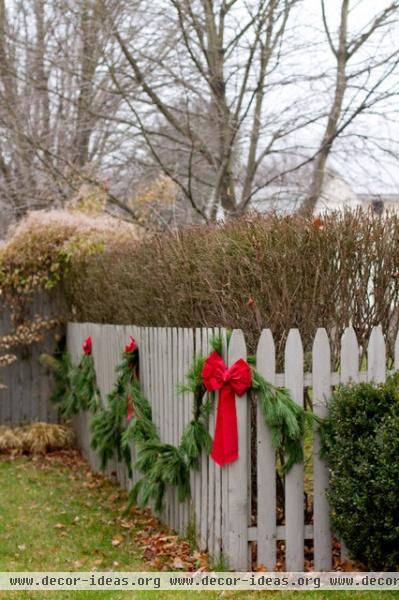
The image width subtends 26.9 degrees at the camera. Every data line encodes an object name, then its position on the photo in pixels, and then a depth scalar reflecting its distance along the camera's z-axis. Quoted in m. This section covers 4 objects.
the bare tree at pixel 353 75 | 11.38
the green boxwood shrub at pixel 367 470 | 4.88
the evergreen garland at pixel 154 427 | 5.49
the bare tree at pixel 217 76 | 11.27
